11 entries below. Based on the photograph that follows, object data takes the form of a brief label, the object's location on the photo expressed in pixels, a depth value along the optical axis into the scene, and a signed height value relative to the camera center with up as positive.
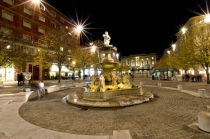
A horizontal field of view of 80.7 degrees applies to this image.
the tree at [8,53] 17.56 +3.30
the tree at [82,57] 35.41 +4.68
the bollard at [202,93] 9.21 -1.67
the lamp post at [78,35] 54.02 +16.73
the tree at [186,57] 23.27 +2.86
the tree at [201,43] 21.17 +4.89
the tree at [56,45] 27.96 +6.74
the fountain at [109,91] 7.90 -1.37
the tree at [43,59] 26.56 +3.44
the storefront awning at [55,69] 38.22 +1.61
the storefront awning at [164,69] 32.44 +0.62
